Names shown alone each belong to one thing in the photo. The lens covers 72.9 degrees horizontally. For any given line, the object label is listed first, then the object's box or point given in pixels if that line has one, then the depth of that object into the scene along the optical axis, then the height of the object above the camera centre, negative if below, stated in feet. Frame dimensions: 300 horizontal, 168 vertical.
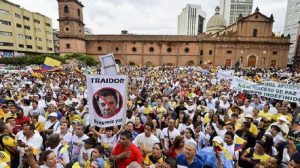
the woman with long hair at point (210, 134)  16.87 -6.13
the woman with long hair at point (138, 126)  17.82 -5.85
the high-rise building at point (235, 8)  299.58 +78.69
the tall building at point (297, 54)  190.96 +7.09
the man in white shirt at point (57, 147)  12.02 -5.39
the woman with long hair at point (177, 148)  13.01 -5.59
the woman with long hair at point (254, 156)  12.59 -5.98
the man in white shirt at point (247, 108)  23.26 -5.45
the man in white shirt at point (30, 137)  13.76 -5.38
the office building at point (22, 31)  142.41 +22.09
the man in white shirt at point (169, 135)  16.33 -6.07
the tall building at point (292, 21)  214.90 +44.33
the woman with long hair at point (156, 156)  12.50 -5.99
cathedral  149.48 +12.31
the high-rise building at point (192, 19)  429.38 +88.35
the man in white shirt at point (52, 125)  17.13 -5.70
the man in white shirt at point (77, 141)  14.61 -5.96
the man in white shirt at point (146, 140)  14.73 -5.88
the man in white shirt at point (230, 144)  13.53 -5.62
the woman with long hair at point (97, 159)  10.88 -5.55
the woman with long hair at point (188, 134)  15.05 -5.50
